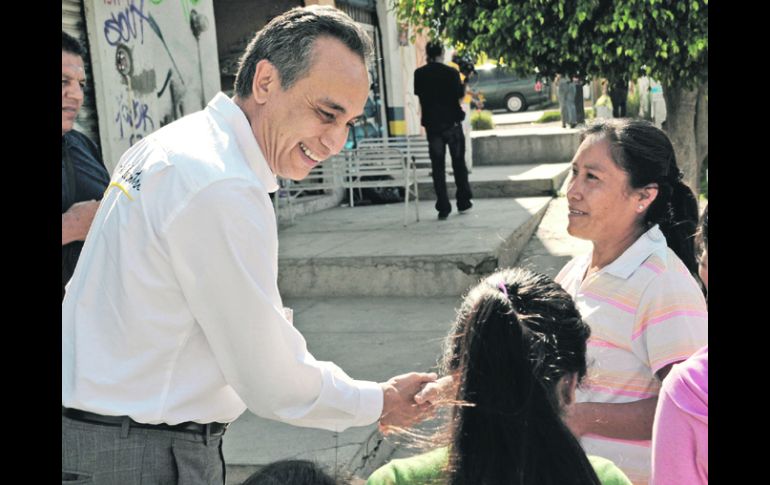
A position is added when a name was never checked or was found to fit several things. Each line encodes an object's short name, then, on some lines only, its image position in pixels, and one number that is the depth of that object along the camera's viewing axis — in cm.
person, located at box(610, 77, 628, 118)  1695
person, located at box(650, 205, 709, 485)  171
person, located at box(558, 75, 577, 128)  1803
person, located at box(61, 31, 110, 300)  319
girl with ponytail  171
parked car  3111
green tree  606
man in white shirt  189
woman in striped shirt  245
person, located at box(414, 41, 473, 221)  930
